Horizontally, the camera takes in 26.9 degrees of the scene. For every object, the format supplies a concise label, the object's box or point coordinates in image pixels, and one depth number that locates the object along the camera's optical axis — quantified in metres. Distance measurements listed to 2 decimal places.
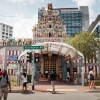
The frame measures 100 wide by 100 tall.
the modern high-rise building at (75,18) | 138.00
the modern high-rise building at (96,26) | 45.91
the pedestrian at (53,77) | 15.29
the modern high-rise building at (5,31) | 147.25
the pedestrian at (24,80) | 15.40
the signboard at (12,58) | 31.36
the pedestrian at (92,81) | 16.69
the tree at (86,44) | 24.81
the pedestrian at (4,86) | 9.67
